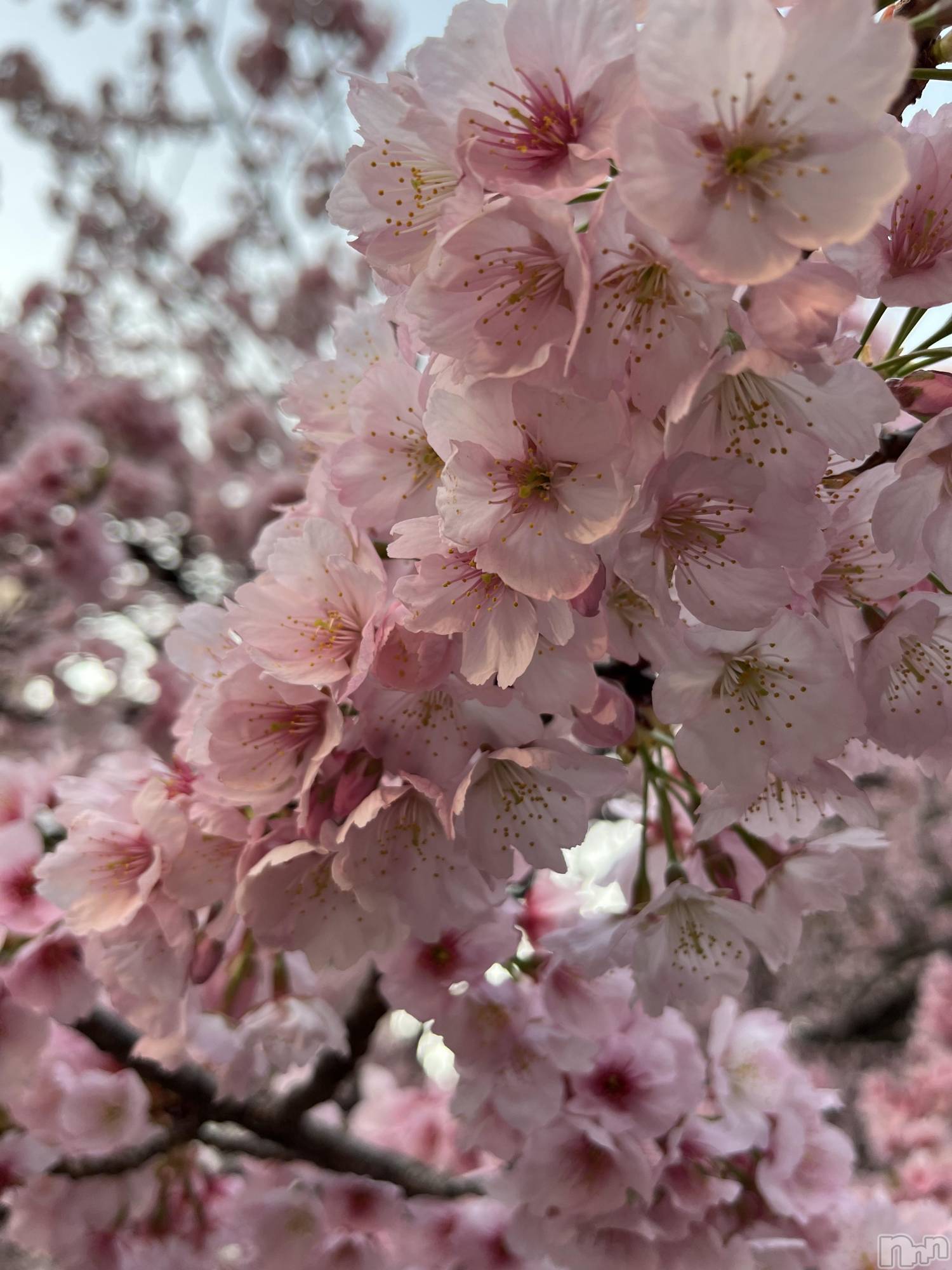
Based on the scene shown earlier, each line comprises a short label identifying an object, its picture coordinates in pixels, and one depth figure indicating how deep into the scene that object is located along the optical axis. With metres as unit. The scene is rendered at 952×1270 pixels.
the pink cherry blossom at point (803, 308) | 0.12
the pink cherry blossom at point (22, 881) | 0.25
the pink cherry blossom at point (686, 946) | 0.20
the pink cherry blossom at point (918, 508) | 0.15
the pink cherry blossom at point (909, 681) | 0.16
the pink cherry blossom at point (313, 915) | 0.18
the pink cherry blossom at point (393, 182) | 0.15
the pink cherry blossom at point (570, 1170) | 0.25
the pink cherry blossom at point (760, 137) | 0.12
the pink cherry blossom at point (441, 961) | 0.23
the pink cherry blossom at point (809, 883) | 0.21
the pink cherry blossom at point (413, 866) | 0.18
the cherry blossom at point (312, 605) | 0.17
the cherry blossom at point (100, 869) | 0.21
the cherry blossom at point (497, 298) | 0.13
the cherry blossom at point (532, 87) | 0.13
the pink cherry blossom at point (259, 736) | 0.18
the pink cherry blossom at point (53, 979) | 0.25
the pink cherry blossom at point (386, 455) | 0.18
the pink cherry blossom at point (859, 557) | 0.16
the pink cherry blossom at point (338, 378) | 0.20
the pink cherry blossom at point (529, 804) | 0.18
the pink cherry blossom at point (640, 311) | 0.13
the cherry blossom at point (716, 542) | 0.14
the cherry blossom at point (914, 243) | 0.15
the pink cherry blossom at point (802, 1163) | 0.27
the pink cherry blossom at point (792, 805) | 0.18
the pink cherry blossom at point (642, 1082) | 0.25
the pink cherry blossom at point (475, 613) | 0.15
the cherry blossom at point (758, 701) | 0.16
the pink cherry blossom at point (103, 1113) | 0.29
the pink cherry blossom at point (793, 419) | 0.14
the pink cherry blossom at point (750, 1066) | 0.27
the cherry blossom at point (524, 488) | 0.14
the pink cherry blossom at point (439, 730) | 0.17
